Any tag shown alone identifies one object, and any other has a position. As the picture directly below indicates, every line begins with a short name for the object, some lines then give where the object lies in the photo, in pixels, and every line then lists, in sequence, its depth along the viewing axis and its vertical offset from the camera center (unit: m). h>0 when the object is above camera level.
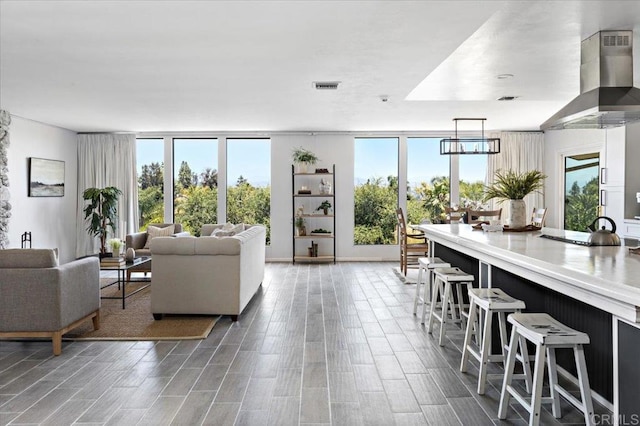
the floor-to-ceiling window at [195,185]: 9.39 +0.42
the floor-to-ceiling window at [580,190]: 7.74 +0.26
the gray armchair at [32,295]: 3.71 -0.69
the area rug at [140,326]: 4.26 -1.15
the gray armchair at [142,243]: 6.96 -0.57
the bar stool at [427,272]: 4.66 -0.69
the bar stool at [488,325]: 2.99 -0.82
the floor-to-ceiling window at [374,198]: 9.46 +0.15
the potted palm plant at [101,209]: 8.51 -0.05
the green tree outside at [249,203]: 9.39 +0.06
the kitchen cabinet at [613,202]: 6.33 +0.04
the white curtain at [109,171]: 9.22 +0.69
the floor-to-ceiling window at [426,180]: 9.41 +0.50
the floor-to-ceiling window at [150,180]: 9.44 +0.52
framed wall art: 7.80 +0.50
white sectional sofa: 4.70 -0.69
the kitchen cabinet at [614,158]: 6.27 +0.63
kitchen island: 2.07 -0.43
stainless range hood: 3.48 +0.93
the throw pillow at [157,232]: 7.63 -0.42
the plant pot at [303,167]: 9.01 +0.74
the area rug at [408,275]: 7.02 -1.11
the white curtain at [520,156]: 9.26 +0.95
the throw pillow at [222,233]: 6.01 -0.35
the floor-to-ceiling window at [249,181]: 9.40 +0.50
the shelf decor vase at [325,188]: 9.14 +0.34
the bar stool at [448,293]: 4.00 -0.79
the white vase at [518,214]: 4.45 -0.08
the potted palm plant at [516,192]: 4.33 +0.12
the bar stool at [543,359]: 2.32 -0.80
